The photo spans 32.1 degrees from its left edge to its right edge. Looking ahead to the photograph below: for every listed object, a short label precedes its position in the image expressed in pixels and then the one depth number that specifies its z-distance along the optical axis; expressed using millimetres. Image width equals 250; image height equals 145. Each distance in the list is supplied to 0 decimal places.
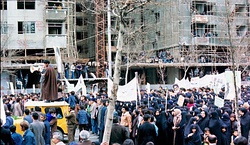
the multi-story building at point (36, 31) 41844
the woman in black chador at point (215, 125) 11242
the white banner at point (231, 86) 13332
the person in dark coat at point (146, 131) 10692
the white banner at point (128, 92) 14734
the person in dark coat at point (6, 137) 8867
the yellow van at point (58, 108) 14102
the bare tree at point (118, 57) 8648
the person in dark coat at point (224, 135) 11262
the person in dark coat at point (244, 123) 11344
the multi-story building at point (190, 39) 43750
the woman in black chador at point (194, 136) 10445
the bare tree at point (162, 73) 44031
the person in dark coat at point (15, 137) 9647
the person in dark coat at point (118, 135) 10039
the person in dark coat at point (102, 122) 13903
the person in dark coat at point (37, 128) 10695
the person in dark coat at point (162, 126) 12602
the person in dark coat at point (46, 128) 11641
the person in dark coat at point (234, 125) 11248
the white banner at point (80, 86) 22769
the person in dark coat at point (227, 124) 11594
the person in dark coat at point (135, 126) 12250
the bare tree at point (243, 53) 31456
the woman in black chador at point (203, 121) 11461
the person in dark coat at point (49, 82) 13664
